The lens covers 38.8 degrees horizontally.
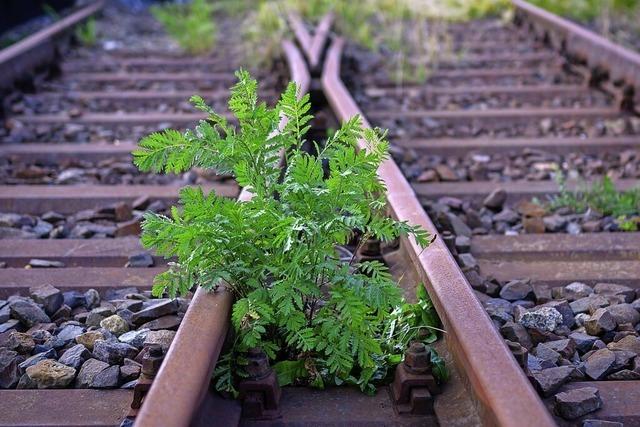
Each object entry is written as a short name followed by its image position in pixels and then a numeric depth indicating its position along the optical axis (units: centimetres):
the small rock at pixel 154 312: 286
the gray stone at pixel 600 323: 285
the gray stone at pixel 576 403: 229
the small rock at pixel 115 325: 282
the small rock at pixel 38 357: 261
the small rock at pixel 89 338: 273
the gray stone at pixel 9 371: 255
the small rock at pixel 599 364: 255
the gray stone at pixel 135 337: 271
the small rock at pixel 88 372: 252
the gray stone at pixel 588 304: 304
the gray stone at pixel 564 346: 269
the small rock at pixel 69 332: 280
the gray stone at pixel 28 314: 295
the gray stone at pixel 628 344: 271
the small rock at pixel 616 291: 315
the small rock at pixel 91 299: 311
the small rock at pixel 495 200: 426
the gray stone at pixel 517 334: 275
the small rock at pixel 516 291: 317
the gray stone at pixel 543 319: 290
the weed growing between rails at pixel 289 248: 237
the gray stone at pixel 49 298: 304
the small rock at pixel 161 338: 263
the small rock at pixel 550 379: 239
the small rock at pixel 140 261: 349
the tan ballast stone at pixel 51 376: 253
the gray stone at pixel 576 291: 320
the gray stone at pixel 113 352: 263
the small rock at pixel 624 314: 292
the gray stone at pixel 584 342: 277
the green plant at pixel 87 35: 899
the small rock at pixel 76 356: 261
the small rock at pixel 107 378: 249
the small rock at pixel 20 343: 271
